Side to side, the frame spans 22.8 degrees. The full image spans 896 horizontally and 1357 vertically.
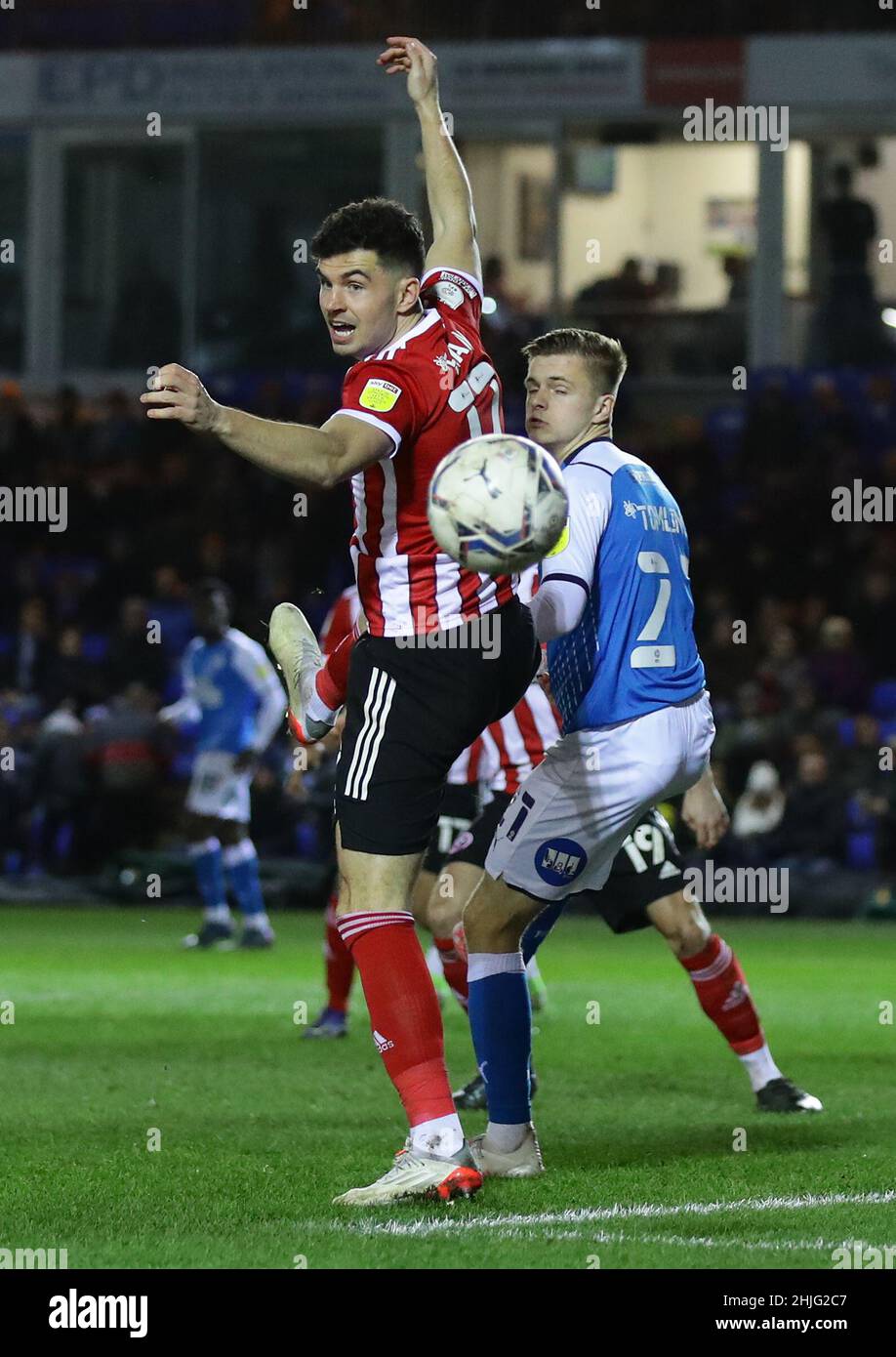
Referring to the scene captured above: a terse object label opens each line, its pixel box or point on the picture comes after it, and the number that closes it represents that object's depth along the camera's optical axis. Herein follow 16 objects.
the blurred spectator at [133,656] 19.67
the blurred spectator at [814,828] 16.98
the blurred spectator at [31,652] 20.30
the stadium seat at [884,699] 19.03
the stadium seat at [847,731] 17.69
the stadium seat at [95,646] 20.92
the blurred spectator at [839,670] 18.58
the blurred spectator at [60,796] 18.47
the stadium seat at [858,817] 16.88
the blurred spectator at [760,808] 17.05
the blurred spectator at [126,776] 18.48
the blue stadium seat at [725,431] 23.41
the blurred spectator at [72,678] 19.45
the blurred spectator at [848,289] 24.38
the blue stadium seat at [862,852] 16.94
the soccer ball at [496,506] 5.03
